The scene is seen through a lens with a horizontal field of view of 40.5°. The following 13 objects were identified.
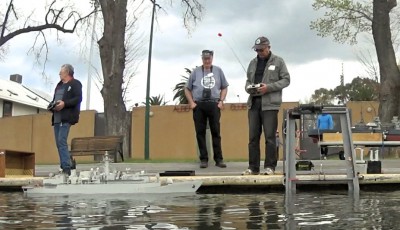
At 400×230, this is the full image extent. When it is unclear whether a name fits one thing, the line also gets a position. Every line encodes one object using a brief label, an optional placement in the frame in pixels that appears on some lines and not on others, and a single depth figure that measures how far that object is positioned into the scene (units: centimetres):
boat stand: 640
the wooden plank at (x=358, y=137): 964
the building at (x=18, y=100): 4631
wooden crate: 873
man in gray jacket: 752
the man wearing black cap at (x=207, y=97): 901
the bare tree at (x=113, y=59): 1977
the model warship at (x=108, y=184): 674
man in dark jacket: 830
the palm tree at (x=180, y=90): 5897
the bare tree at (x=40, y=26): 2558
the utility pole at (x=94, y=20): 2298
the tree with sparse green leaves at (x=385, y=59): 2220
